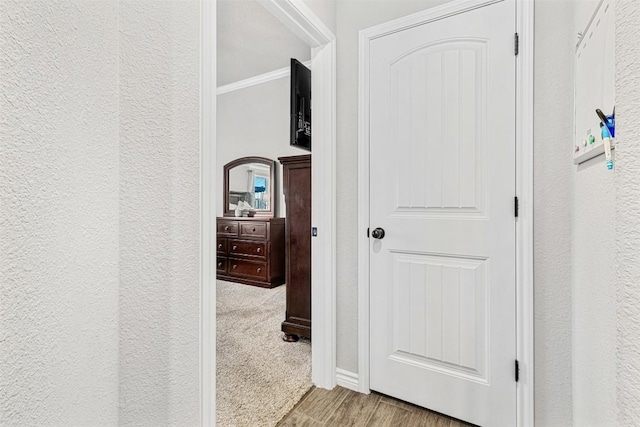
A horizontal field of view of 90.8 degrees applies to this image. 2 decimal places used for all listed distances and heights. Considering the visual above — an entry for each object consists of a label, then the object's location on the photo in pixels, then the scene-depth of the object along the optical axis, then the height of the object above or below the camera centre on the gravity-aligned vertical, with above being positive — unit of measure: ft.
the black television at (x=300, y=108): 6.59 +2.19
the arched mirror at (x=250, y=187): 14.06 +1.10
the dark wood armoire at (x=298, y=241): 7.38 -0.72
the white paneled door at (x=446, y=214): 4.71 -0.06
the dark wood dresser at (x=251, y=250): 13.02 -1.70
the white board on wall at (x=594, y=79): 2.75 +1.36
